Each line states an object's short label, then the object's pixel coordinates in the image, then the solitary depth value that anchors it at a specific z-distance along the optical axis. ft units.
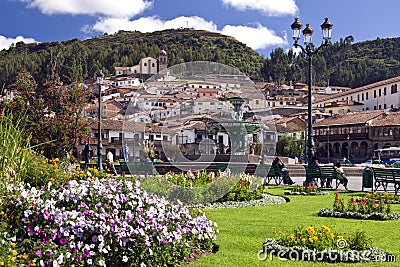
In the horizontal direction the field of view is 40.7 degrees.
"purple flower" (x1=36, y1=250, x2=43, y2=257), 16.02
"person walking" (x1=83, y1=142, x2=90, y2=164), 86.50
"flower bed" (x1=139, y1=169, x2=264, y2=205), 38.47
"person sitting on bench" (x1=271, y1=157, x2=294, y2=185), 64.18
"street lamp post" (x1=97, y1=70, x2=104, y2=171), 77.74
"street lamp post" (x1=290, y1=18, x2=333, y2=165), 54.65
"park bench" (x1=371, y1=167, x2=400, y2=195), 52.26
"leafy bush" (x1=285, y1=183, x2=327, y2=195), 50.70
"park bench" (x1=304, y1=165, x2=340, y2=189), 57.57
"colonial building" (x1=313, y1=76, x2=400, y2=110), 277.03
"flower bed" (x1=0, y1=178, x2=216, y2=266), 16.98
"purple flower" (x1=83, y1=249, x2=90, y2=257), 16.95
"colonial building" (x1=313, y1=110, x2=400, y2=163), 218.38
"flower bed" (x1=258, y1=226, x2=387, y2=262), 20.40
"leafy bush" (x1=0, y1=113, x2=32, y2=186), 23.75
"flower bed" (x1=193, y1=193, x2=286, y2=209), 39.78
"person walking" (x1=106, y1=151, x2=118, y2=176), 76.97
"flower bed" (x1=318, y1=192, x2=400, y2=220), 32.48
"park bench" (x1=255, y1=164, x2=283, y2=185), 66.85
